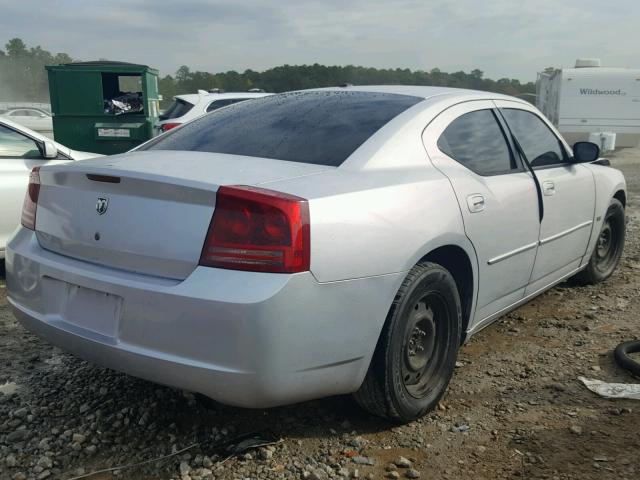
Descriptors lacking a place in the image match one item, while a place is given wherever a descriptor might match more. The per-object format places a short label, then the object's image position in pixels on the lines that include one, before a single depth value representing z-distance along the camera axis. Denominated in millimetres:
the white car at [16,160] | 5164
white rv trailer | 18359
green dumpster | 9523
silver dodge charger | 2260
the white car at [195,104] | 10105
